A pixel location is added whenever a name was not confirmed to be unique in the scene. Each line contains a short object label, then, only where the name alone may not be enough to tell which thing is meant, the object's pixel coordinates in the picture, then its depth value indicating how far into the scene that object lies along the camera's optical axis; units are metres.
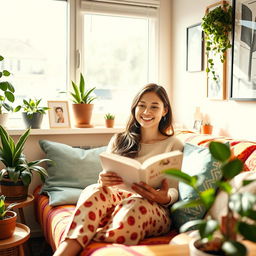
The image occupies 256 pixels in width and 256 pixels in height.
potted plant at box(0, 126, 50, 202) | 2.36
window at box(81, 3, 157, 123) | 3.17
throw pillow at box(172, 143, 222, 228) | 1.83
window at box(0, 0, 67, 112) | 2.96
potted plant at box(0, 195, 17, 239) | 2.01
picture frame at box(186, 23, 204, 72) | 2.85
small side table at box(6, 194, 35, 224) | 2.34
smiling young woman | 1.70
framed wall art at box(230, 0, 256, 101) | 2.26
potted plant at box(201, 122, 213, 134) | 2.71
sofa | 1.76
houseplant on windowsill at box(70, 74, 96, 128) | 2.93
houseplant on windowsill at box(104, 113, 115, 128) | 3.06
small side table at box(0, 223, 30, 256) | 1.98
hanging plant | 2.45
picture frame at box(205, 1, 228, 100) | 2.55
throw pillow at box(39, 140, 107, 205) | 2.59
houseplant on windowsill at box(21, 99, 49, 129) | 2.81
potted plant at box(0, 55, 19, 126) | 2.50
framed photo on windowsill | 2.94
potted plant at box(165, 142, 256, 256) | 0.77
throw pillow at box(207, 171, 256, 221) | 1.57
